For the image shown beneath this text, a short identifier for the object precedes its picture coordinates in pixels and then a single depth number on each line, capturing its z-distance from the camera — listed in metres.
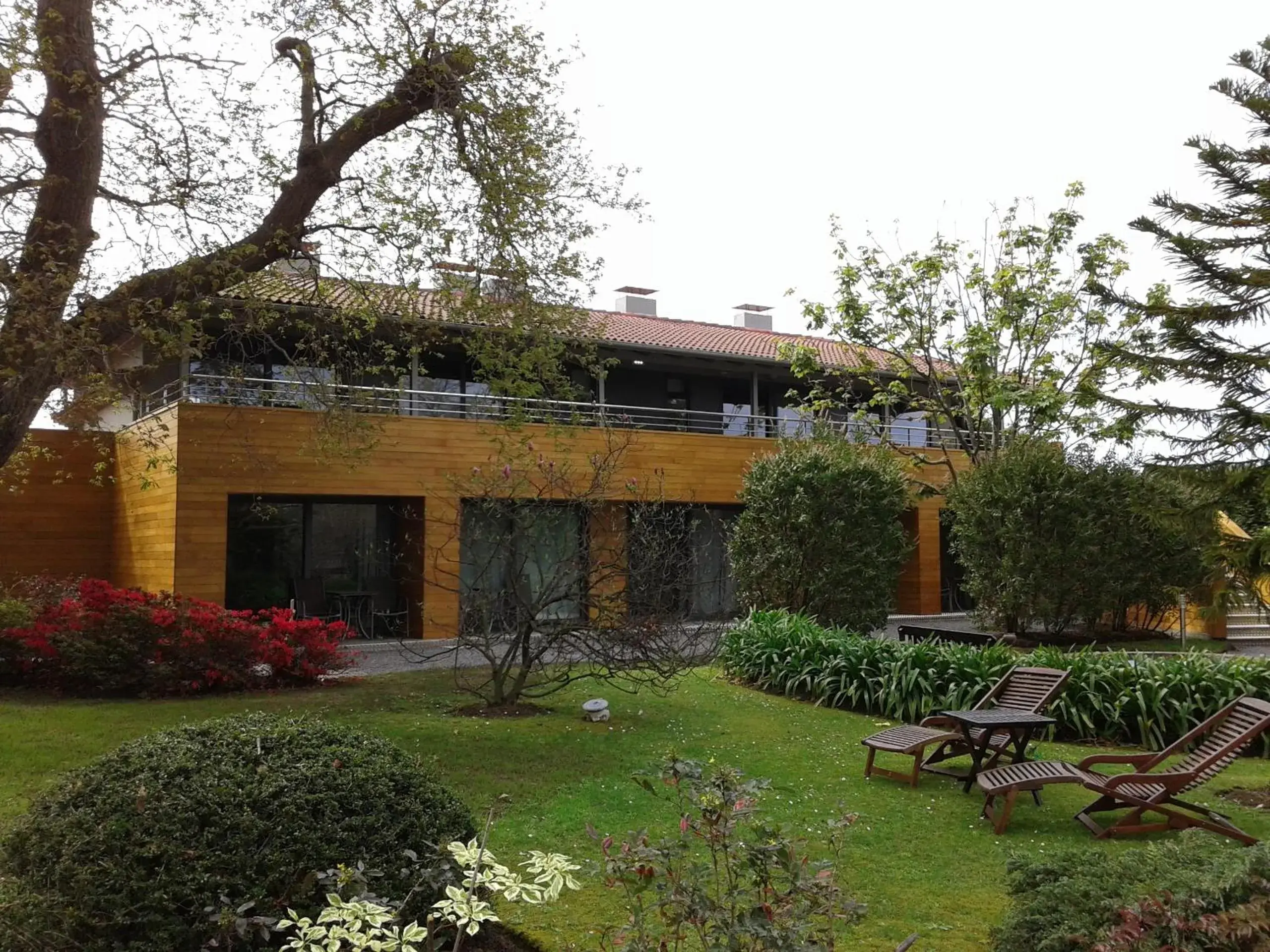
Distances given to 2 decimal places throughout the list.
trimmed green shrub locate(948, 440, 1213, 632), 15.22
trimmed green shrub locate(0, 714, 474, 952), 3.67
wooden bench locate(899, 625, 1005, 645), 12.49
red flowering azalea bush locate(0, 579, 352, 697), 11.23
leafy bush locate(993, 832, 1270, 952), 3.26
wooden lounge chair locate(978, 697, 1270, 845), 6.44
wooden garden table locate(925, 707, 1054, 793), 7.37
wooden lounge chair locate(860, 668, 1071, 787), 7.81
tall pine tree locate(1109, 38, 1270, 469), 6.95
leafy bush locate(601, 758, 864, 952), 3.07
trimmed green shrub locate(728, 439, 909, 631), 15.27
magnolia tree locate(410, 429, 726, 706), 10.27
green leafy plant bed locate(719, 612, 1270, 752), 9.71
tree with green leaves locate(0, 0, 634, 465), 9.68
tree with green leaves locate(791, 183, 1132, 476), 19.52
